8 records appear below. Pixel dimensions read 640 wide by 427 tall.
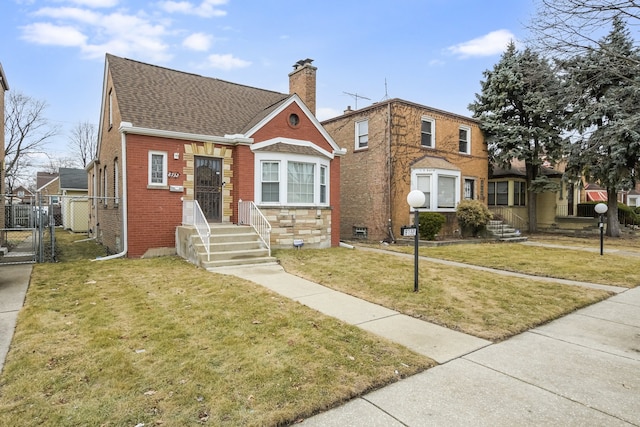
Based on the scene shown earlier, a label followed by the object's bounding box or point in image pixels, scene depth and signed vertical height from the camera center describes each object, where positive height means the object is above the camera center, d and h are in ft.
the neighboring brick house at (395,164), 52.49 +6.58
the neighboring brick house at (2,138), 39.93 +8.05
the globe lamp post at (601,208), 39.63 -0.09
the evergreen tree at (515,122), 63.16 +15.39
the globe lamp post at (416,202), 21.78 +0.28
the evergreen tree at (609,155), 51.37 +8.28
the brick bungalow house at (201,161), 35.27 +5.01
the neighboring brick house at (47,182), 131.73 +9.14
